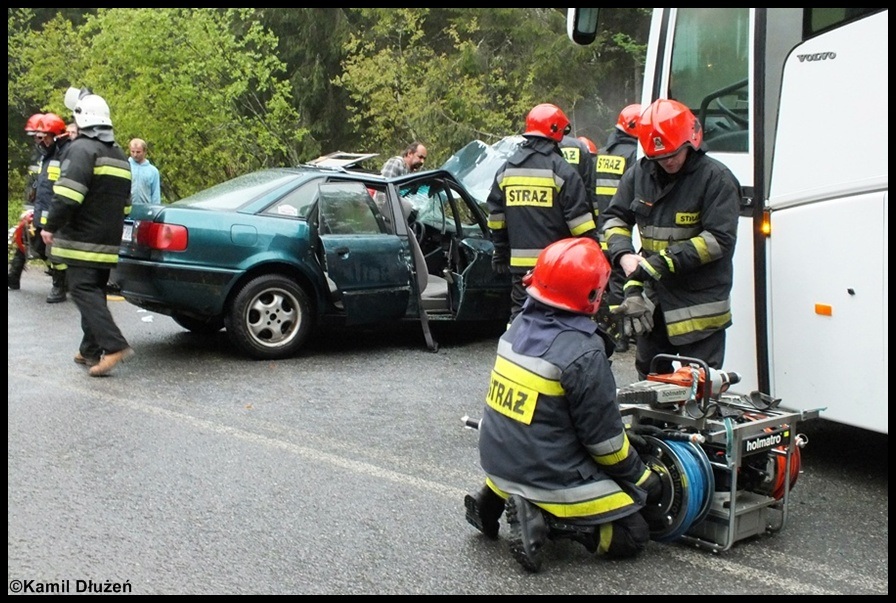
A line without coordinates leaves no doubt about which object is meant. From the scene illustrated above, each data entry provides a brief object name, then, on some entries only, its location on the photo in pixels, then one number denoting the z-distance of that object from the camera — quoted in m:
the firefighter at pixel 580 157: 7.55
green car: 7.74
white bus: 4.79
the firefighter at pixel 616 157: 8.30
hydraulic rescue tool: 4.20
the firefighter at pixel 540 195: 6.82
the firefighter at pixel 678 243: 5.05
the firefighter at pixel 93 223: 7.32
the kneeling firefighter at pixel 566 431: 3.99
